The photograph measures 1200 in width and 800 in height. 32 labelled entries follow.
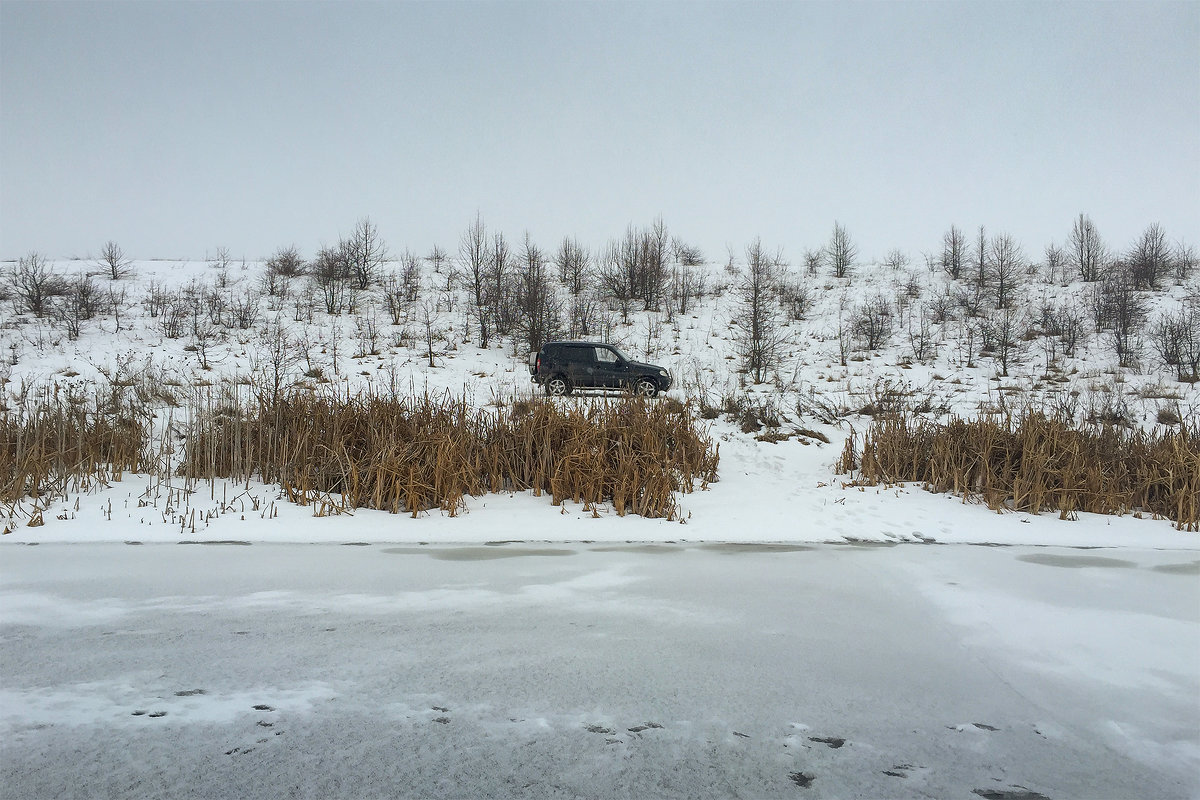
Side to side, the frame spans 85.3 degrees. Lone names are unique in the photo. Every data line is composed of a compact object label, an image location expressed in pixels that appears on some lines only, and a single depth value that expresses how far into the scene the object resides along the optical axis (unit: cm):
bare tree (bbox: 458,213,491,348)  2464
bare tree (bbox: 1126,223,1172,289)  2636
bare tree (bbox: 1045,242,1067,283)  2912
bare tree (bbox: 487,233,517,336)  2252
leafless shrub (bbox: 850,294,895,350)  2225
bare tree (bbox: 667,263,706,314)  2580
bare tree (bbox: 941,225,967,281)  3034
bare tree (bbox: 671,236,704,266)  3398
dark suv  1552
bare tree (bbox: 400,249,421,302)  2580
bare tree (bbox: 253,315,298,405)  1625
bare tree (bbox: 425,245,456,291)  2719
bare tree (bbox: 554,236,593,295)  2773
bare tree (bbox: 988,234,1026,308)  2542
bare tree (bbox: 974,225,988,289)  2780
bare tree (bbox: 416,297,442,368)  2019
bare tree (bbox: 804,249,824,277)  3266
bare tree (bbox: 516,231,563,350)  2130
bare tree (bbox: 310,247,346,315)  2392
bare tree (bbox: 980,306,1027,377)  1969
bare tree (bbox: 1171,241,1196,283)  2698
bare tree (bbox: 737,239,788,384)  1934
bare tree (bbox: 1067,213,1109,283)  2845
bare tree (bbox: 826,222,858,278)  3114
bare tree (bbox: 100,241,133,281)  2692
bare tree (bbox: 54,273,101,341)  2034
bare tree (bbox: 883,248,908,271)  3262
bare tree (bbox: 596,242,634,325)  2664
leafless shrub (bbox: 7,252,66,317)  2156
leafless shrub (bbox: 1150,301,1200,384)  1767
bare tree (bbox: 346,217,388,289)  2678
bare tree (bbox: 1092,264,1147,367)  1986
